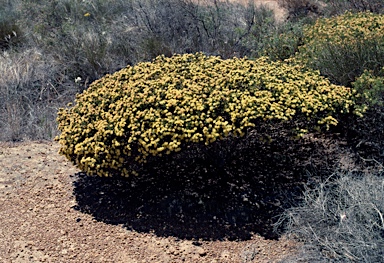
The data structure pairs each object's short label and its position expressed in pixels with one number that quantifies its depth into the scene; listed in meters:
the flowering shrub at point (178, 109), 4.16
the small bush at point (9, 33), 9.19
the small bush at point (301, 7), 12.20
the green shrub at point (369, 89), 4.61
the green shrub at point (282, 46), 6.58
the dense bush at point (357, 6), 8.81
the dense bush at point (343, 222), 3.42
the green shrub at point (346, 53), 5.28
